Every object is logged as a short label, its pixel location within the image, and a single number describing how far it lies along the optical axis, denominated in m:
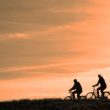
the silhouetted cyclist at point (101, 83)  64.94
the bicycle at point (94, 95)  67.32
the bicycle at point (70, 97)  68.44
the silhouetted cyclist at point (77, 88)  66.81
